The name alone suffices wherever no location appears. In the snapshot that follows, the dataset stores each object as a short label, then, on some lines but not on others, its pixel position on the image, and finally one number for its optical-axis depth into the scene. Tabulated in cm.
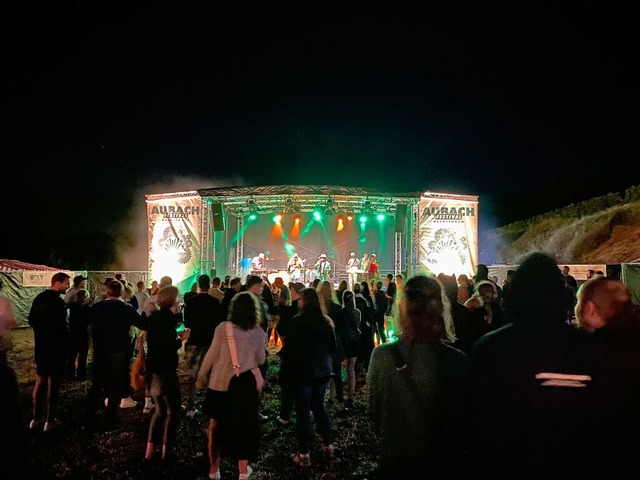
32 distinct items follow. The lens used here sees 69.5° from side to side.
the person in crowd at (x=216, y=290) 665
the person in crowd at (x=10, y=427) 174
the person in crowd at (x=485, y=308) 454
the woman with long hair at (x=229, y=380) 369
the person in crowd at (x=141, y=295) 859
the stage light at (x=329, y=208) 1602
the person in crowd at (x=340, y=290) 742
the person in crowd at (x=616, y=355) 170
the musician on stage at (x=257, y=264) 1861
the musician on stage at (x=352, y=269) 1828
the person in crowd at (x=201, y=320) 553
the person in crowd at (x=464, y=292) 558
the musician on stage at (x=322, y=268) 1853
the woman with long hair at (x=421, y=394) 212
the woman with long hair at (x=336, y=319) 579
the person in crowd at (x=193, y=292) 728
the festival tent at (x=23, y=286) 1467
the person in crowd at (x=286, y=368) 439
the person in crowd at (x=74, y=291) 745
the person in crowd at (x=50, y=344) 520
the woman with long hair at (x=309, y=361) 430
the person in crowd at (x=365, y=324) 757
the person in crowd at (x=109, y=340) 514
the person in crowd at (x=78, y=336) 759
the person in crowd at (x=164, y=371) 425
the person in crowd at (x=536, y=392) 169
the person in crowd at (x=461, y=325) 409
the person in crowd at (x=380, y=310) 872
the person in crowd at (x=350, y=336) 633
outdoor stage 1505
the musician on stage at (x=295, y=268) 1808
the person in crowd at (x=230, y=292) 634
